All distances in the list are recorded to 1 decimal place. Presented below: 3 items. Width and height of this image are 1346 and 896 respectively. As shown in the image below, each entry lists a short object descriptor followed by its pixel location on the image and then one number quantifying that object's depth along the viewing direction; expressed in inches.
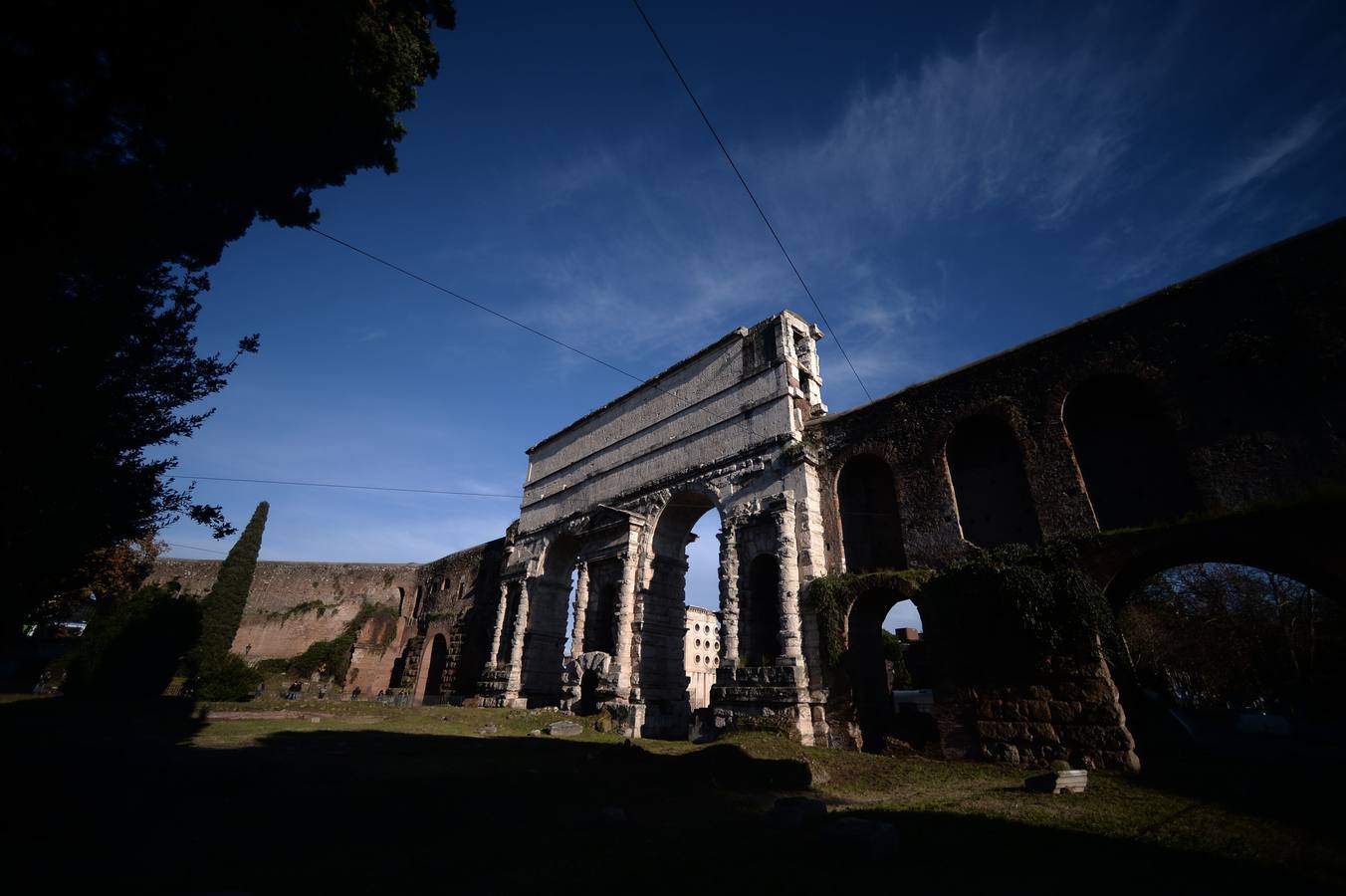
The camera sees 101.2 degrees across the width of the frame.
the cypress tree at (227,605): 901.2
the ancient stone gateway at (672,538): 555.8
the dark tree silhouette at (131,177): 218.4
